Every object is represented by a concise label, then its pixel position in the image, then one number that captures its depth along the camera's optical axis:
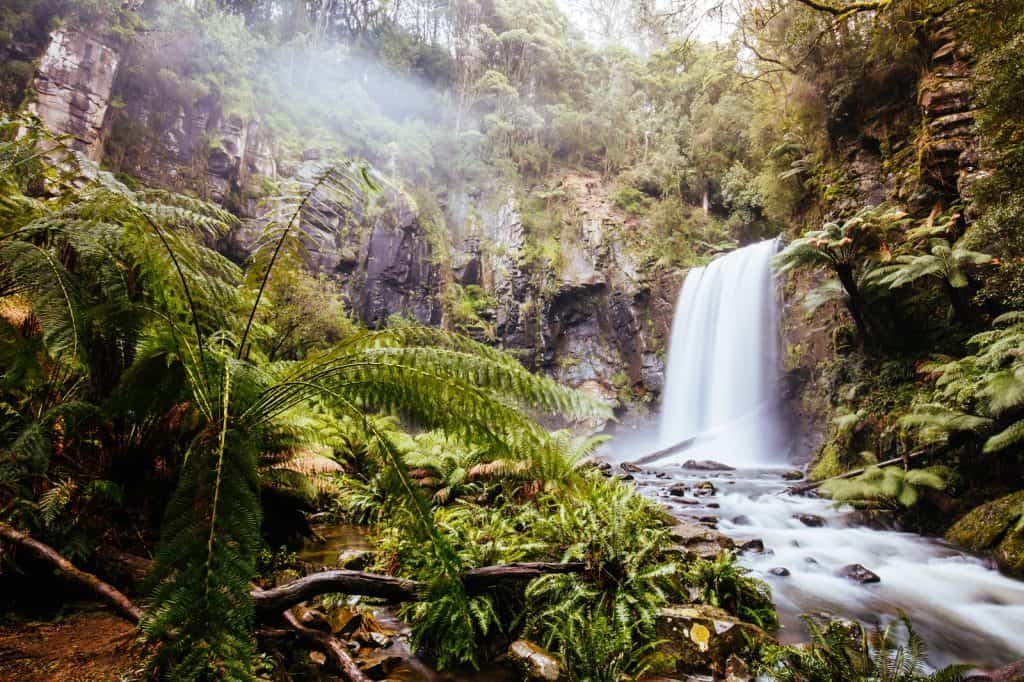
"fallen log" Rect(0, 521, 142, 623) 1.51
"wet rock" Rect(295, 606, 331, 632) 2.07
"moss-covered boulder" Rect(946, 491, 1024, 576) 3.93
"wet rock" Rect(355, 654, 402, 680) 1.98
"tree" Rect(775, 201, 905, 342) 6.52
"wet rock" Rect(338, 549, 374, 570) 3.21
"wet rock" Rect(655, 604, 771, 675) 2.20
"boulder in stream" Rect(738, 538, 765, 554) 4.44
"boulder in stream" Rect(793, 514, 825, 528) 5.29
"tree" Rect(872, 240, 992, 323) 5.39
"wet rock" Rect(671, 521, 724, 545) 3.67
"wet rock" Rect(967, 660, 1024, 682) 2.15
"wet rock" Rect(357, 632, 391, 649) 2.22
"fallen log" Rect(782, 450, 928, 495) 5.42
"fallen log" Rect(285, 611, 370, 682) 1.58
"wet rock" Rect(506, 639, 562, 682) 2.00
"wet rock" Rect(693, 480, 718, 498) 7.02
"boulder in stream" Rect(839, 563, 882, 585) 3.88
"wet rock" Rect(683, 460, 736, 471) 9.17
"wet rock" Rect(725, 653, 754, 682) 2.14
